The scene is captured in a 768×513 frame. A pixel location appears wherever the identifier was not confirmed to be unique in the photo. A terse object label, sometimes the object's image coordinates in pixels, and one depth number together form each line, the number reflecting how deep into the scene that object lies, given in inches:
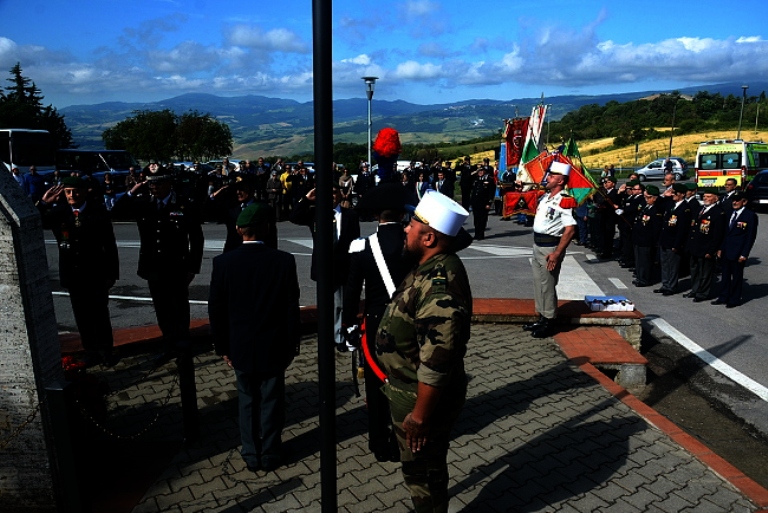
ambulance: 1171.3
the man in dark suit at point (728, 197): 398.0
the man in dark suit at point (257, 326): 169.2
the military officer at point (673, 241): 419.2
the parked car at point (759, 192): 931.3
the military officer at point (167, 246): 250.2
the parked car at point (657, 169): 1558.4
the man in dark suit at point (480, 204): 650.8
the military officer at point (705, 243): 397.7
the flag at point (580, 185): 540.4
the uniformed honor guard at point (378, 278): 171.5
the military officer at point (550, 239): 278.2
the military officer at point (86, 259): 244.2
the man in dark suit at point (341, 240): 242.8
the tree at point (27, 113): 1882.4
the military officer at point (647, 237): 446.3
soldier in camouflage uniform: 120.0
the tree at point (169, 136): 1647.4
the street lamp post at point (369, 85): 946.1
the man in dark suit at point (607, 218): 544.1
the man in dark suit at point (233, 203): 296.8
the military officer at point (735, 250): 385.7
